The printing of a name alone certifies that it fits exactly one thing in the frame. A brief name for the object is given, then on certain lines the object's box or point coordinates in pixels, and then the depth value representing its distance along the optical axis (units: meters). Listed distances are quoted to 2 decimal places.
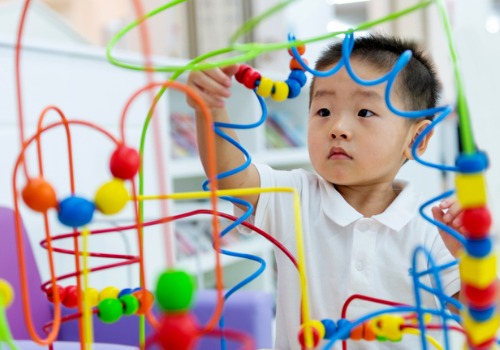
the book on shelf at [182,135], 2.00
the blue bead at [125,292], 0.47
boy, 0.66
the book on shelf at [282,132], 2.47
